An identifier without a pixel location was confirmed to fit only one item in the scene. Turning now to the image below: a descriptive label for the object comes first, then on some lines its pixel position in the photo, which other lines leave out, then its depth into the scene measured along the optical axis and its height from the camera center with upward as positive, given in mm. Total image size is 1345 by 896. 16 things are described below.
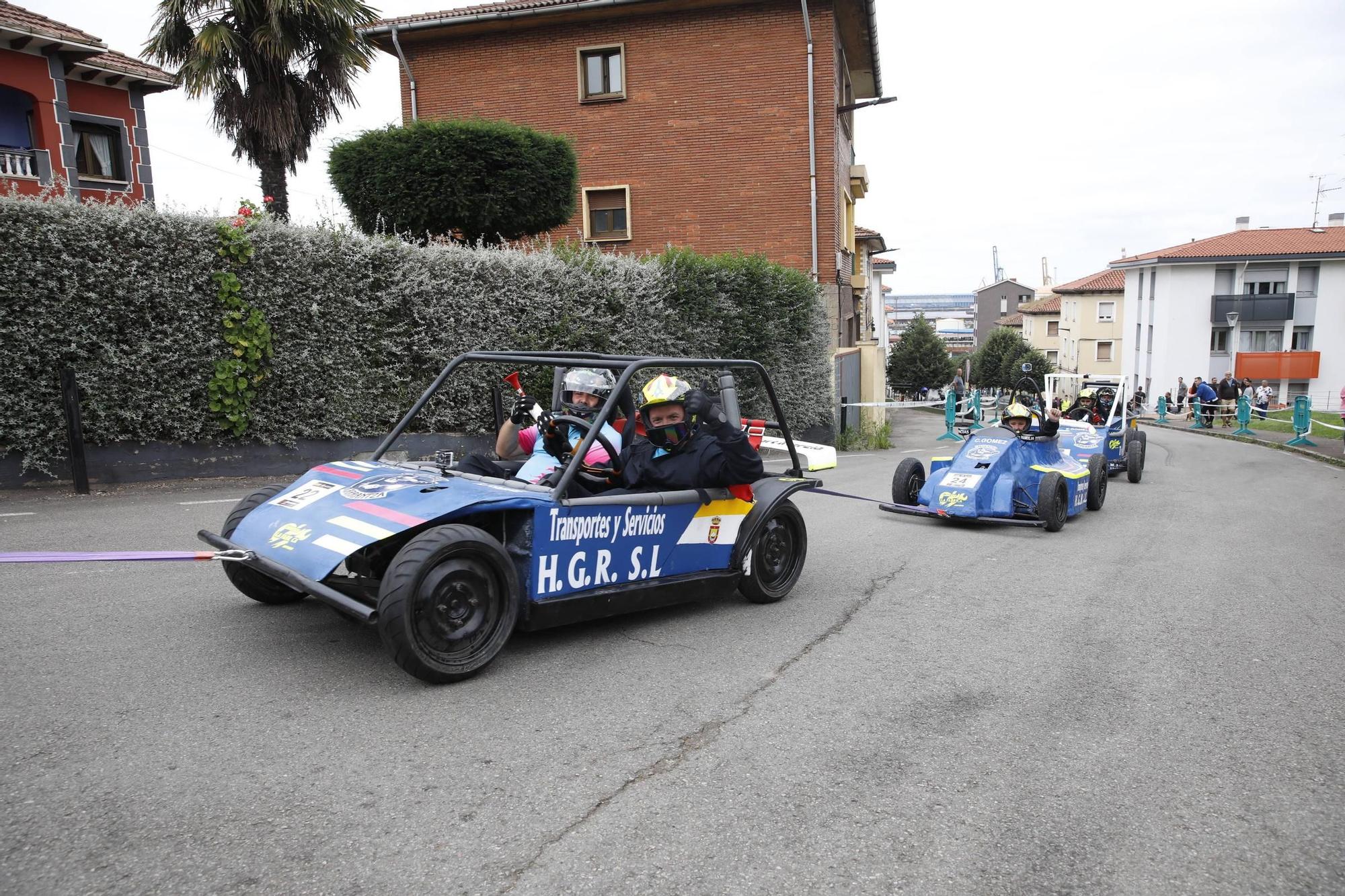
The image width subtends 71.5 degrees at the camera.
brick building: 22234 +5693
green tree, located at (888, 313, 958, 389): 70312 -2986
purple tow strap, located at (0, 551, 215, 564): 3693 -871
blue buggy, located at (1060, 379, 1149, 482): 12781 -1739
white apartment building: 52406 +112
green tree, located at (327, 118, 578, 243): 15867 +2745
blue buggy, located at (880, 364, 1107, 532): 9336 -1687
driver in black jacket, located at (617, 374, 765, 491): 5652 -730
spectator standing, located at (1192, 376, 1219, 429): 31688 -2944
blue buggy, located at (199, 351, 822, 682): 4230 -1058
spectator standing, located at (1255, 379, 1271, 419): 35922 -3408
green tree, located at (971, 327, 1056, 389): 75188 -3150
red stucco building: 19438 +5333
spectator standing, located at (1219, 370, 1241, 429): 31297 -2930
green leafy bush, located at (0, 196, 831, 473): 9844 +286
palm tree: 15648 +4824
